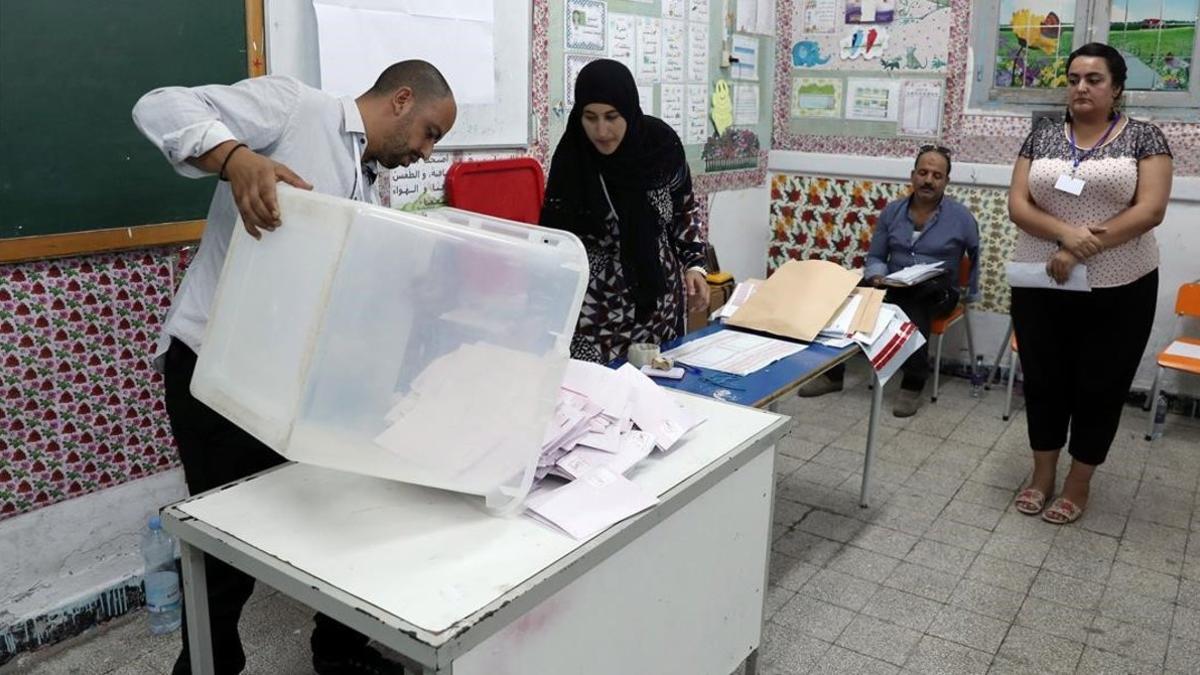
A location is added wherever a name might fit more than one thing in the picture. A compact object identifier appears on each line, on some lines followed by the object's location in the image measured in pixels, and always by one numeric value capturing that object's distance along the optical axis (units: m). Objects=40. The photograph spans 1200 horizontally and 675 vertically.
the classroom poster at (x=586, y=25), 3.62
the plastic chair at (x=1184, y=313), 3.82
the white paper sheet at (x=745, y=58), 4.70
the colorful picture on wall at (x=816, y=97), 4.89
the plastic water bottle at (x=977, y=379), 4.47
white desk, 1.21
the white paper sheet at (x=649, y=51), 4.03
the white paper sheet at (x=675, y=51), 4.18
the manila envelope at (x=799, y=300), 2.79
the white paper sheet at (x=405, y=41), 2.68
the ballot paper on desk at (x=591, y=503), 1.40
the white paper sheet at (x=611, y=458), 1.54
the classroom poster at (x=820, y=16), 4.82
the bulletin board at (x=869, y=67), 4.57
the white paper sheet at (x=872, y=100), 4.71
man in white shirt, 1.43
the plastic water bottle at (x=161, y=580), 2.44
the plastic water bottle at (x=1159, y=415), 3.86
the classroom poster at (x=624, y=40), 3.86
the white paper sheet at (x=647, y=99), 4.08
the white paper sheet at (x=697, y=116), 4.41
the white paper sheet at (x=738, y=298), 2.97
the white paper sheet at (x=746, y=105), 4.79
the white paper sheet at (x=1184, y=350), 3.73
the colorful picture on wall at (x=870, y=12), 4.64
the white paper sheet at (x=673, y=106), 4.22
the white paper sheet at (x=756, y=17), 4.67
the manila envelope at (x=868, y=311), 2.80
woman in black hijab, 2.59
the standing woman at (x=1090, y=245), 2.75
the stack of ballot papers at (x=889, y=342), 2.76
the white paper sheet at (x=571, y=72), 3.64
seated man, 4.15
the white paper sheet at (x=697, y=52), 4.34
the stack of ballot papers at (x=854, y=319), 2.76
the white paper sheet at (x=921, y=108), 4.59
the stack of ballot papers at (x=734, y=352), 2.50
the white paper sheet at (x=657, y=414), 1.70
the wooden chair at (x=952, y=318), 4.22
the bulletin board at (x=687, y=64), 3.65
